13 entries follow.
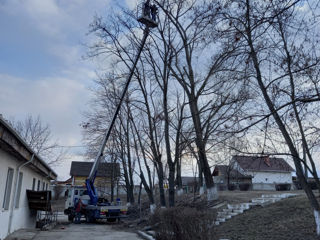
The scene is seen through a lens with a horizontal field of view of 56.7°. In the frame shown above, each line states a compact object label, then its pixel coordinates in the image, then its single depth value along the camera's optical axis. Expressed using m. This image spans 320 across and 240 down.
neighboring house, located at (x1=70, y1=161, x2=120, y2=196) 33.03
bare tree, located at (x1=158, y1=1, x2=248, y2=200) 14.56
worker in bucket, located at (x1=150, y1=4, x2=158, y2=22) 12.84
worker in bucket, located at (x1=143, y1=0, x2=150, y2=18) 12.22
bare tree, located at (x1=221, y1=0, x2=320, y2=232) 5.24
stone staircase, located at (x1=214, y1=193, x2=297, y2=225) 13.76
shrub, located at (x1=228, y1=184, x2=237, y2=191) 34.56
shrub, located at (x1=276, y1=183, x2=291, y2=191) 31.06
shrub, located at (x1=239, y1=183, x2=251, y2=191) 33.47
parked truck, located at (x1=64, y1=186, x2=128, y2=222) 18.86
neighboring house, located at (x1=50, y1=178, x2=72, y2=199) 47.46
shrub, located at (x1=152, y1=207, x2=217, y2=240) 6.35
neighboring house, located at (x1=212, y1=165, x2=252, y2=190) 38.81
